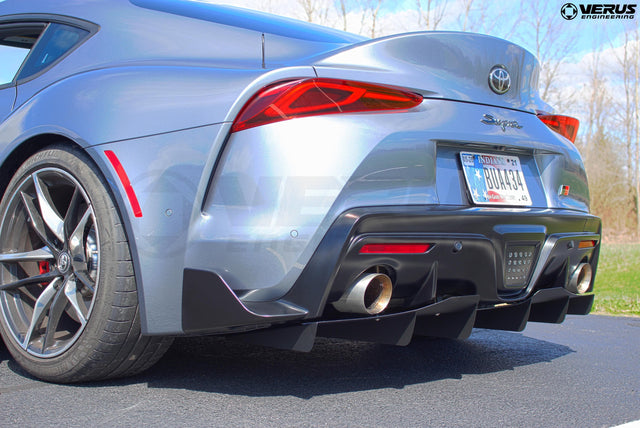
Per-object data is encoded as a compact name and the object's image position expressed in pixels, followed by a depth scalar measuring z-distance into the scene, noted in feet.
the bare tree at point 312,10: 60.95
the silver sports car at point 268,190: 7.64
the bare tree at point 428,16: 62.28
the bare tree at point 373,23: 60.30
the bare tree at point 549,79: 76.34
